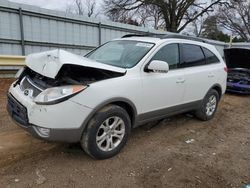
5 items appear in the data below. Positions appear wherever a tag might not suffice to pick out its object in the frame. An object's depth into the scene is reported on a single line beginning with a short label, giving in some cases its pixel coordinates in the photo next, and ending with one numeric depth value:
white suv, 2.34
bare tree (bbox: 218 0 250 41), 28.72
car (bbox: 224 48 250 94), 6.71
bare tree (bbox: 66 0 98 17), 35.72
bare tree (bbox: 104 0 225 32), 20.11
